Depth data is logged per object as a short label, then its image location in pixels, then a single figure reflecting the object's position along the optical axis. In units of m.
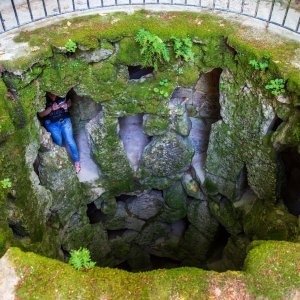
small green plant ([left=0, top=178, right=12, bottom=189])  7.08
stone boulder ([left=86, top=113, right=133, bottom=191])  8.94
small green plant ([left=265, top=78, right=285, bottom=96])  7.09
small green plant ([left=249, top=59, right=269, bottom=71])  7.32
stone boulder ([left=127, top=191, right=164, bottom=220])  11.29
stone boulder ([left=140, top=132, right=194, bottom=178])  9.49
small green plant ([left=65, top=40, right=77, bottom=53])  7.52
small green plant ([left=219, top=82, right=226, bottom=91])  8.31
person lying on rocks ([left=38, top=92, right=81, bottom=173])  8.55
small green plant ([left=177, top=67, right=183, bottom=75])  8.18
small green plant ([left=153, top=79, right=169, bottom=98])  8.29
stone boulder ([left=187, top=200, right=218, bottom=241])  10.88
